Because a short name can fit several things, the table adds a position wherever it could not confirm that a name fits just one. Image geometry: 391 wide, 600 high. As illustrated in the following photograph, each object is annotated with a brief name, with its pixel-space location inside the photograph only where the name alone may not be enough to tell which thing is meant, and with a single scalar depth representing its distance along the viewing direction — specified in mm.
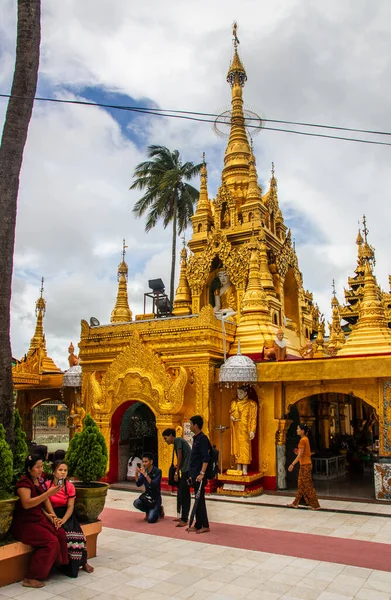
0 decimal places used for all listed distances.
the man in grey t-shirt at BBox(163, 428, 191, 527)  8695
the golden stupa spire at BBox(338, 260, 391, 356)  13469
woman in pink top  6047
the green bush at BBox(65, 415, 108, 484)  6898
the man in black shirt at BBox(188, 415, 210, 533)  8104
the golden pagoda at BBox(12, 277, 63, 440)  18312
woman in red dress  5762
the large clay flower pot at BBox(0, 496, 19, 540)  5636
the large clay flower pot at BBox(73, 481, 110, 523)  6719
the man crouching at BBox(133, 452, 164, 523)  9016
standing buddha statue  11625
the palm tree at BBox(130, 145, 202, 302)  24688
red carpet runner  6777
